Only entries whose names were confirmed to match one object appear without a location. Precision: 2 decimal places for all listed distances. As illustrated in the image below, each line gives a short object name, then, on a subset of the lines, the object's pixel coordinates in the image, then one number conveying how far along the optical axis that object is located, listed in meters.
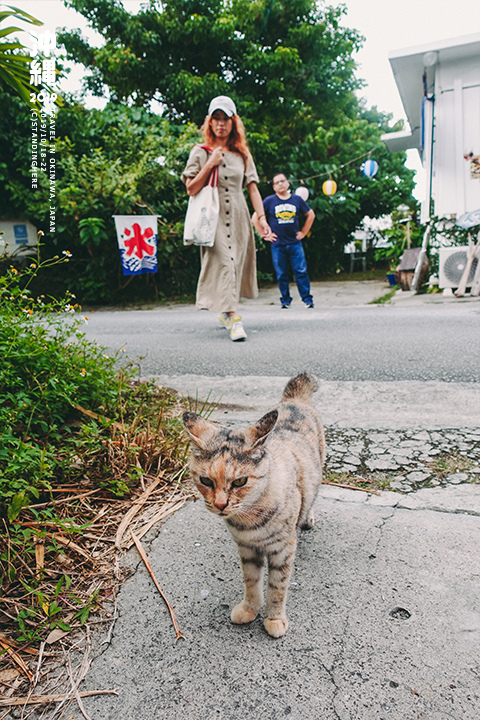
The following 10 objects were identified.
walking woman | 4.95
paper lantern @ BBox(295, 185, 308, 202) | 12.34
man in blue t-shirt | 8.13
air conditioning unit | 8.35
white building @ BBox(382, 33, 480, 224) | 8.99
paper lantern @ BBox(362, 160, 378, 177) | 12.63
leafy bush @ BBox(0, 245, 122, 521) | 1.81
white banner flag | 9.77
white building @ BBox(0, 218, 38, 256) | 11.30
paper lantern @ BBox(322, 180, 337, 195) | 12.43
